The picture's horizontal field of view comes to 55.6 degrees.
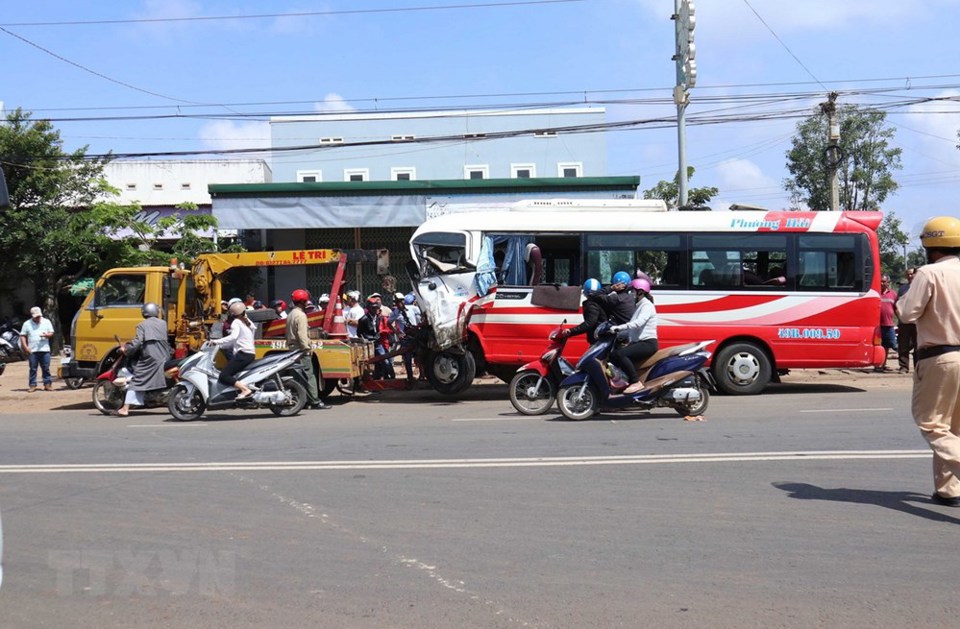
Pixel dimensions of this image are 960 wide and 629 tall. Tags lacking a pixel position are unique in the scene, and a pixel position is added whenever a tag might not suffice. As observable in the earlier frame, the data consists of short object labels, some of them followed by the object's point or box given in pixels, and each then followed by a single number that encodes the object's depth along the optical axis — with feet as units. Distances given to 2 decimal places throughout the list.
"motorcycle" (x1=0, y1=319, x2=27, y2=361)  73.51
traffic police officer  20.16
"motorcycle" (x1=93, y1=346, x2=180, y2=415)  44.80
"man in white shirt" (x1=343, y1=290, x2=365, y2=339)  54.46
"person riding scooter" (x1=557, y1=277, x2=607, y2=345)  38.22
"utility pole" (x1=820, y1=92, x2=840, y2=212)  71.41
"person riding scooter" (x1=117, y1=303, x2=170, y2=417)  44.55
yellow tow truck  49.03
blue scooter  36.99
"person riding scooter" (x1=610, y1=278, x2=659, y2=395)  37.35
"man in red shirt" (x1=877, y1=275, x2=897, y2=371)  54.70
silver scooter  41.60
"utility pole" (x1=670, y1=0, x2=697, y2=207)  55.47
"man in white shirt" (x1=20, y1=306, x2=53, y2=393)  57.06
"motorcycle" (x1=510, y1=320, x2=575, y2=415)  39.32
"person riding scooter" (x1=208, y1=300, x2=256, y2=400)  41.32
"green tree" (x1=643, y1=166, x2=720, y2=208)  80.97
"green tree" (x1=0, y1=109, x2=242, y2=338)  76.48
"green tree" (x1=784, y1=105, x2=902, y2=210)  143.13
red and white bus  47.62
